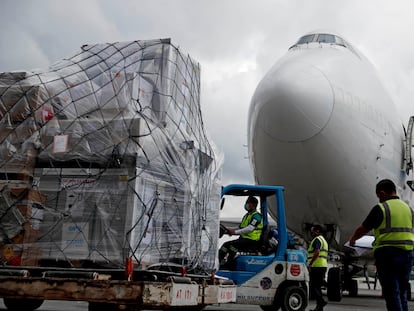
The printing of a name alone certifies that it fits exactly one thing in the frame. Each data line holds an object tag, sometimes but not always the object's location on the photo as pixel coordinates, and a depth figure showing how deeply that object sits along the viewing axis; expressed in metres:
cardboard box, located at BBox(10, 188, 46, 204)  4.29
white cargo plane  9.11
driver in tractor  7.30
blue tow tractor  7.17
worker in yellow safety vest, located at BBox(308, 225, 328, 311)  8.57
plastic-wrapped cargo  4.22
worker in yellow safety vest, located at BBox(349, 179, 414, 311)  4.61
